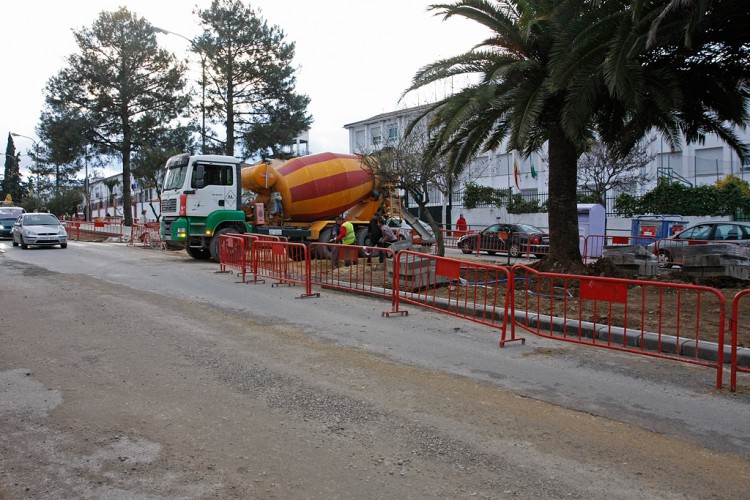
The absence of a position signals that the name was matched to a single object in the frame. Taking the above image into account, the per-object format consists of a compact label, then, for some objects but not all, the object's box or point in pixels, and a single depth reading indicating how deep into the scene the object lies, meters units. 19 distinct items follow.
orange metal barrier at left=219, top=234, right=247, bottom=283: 14.33
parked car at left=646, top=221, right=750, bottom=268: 17.55
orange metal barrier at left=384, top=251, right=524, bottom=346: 9.30
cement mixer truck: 18.55
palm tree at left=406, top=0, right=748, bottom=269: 10.63
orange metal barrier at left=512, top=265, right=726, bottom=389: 7.13
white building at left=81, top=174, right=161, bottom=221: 65.44
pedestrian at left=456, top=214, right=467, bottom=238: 33.19
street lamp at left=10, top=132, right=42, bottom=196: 54.08
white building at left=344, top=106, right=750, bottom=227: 36.50
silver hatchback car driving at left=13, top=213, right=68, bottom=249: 24.00
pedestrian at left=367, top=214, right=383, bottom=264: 17.80
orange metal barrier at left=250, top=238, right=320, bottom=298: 12.67
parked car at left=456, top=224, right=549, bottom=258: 23.58
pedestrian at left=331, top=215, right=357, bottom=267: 15.96
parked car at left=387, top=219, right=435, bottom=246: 19.93
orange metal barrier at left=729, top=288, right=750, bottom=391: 5.91
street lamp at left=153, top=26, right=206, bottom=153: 34.31
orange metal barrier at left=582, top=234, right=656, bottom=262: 21.28
